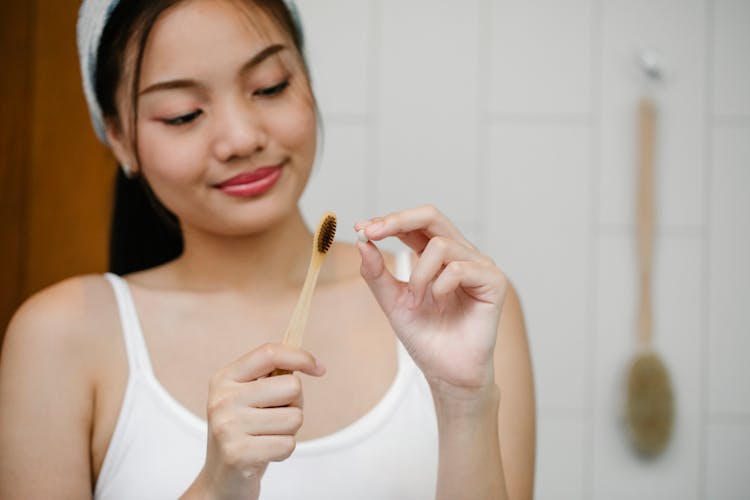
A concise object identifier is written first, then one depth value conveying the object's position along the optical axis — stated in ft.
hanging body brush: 4.69
